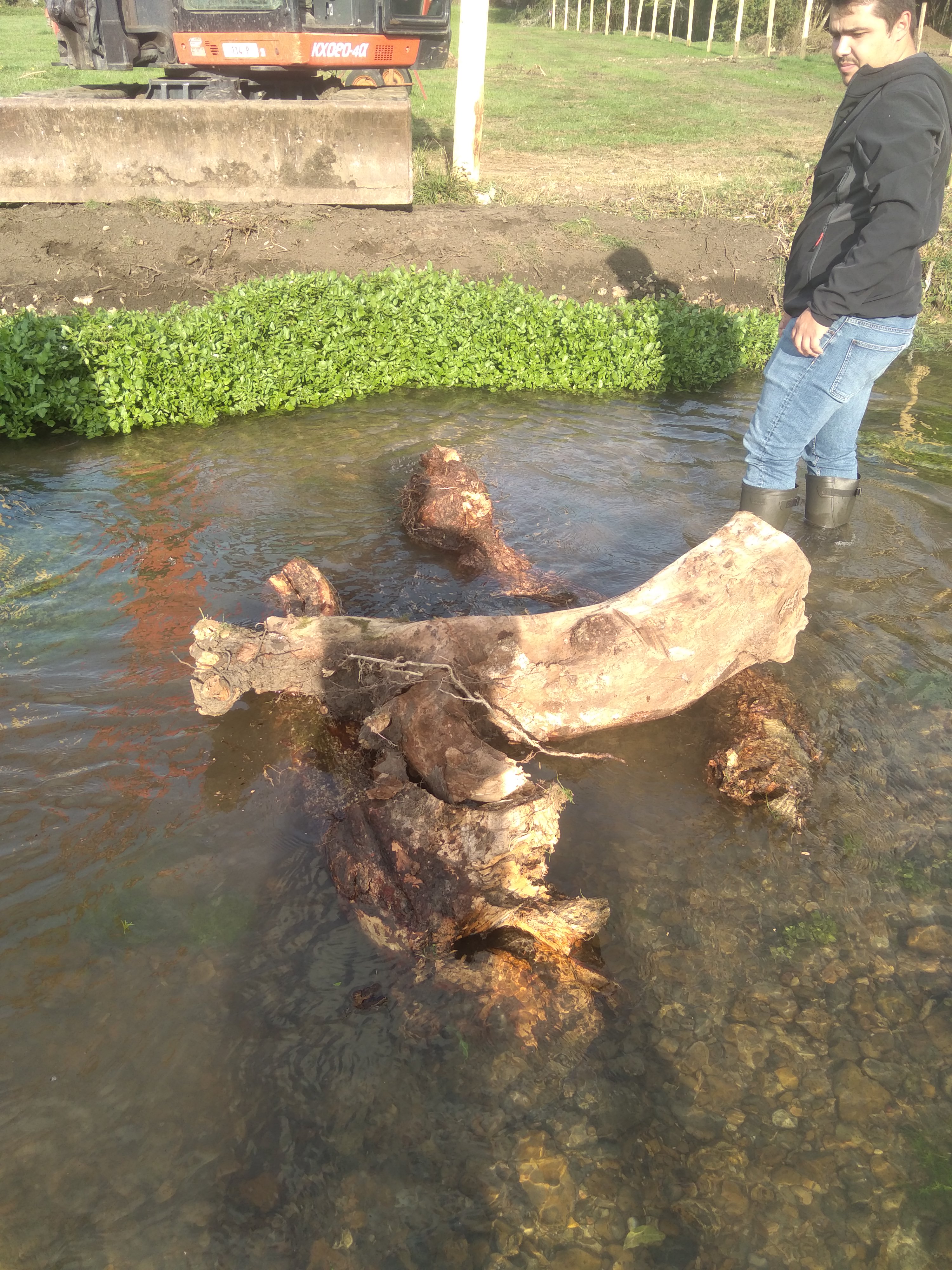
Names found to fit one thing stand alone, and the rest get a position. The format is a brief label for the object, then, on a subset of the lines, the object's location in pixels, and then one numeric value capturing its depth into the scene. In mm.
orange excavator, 10430
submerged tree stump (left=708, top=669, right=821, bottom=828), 3715
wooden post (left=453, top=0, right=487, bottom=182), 11172
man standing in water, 3848
